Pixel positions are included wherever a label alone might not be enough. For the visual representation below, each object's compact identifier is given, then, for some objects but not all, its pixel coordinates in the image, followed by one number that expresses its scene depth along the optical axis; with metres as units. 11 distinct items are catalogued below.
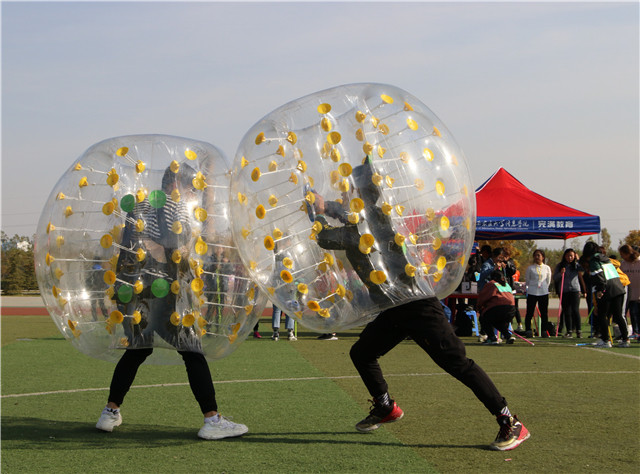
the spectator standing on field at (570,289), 14.73
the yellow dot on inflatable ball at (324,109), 4.74
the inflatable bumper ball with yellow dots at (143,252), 5.12
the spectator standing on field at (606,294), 12.27
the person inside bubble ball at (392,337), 4.58
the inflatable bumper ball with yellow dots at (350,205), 4.58
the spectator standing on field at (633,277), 13.78
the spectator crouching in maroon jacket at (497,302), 12.47
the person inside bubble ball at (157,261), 5.11
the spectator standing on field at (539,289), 14.78
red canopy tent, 16.16
